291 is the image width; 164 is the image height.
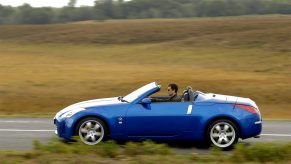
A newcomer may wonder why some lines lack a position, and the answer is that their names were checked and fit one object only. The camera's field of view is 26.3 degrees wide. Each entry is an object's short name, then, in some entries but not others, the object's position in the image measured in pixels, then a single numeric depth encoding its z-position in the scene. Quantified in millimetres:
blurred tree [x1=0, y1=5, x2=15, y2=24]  96125
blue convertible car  11617
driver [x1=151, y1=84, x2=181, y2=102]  12000
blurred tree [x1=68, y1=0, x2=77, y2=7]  112100
